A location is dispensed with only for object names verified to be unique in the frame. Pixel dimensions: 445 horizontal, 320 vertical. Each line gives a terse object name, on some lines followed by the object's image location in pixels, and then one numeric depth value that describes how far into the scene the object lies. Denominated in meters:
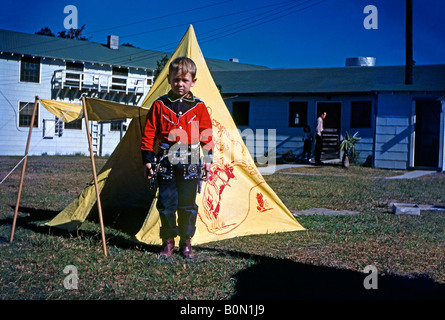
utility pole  18.97
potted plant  19.08
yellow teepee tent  5.88
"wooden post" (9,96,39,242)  5.45
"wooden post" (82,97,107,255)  5.06
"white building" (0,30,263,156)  25.38
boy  4.75
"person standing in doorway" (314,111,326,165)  18.61
